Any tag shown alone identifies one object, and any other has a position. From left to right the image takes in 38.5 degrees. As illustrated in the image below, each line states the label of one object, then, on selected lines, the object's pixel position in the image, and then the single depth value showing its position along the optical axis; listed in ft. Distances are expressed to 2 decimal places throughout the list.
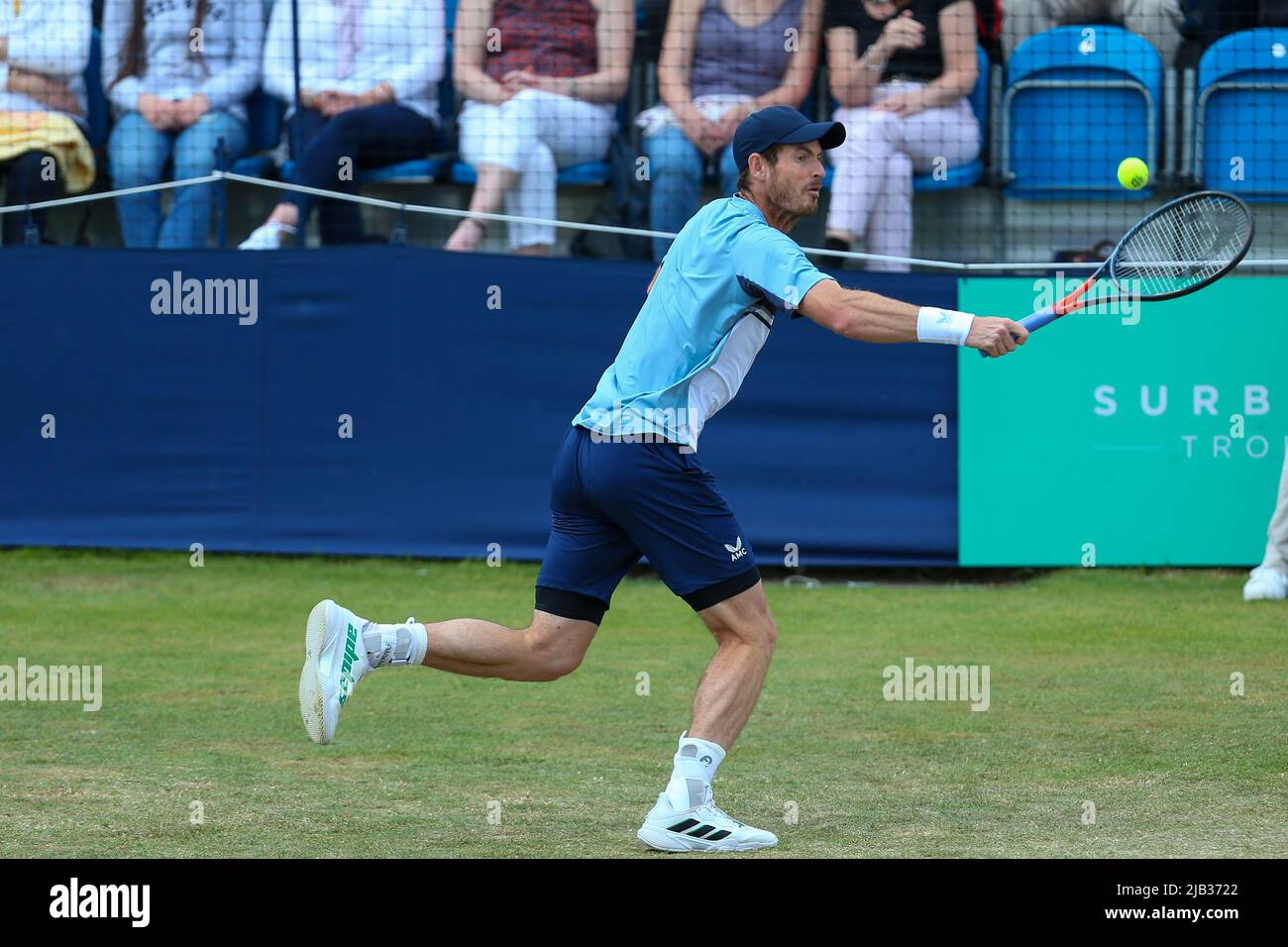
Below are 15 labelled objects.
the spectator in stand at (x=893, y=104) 35.12
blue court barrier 34.71
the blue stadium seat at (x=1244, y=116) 35.04
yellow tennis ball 23.35
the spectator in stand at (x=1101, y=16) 36.40
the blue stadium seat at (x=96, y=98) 38.06
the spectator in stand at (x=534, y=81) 35.91
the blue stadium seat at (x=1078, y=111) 35.76
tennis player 16.53
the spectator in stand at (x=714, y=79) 35.47
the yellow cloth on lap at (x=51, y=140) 37.04
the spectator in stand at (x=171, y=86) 37.09
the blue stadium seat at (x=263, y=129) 37.63
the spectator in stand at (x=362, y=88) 36.47
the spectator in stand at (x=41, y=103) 37.01
